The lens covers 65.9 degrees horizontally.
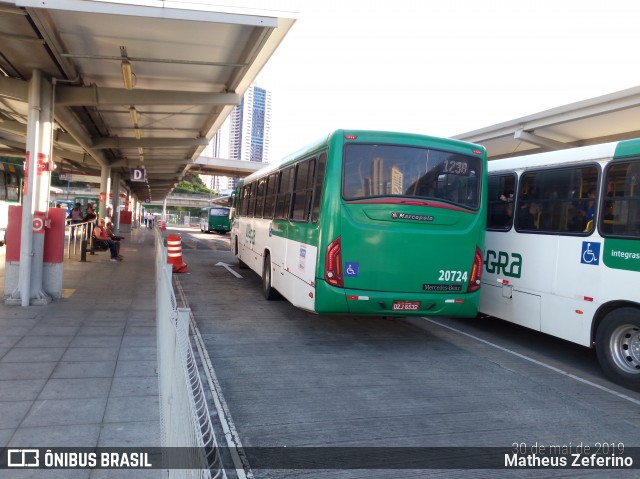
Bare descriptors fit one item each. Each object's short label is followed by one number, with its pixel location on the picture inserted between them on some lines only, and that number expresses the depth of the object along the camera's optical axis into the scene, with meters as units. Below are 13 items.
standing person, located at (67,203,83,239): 19.53
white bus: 6.14
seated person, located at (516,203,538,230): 7.86
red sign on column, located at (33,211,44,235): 9.04
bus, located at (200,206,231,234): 48.47
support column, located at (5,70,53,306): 8.94
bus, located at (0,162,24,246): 19.58
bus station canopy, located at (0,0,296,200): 6.63
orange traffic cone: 15.46
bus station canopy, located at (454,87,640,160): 12.29
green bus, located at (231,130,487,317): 7.07
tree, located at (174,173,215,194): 96.00
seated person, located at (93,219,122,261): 17.16
